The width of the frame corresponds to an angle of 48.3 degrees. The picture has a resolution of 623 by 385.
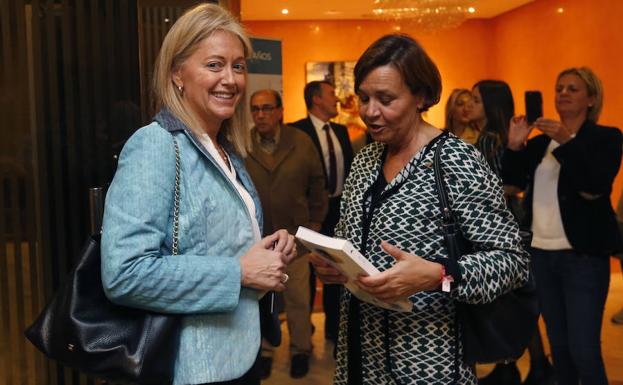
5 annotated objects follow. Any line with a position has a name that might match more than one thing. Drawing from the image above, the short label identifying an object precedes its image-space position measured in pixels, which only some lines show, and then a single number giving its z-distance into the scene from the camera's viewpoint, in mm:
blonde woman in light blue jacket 1436
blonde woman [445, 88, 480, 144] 4605
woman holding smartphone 3244
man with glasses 4773
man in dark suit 5500
